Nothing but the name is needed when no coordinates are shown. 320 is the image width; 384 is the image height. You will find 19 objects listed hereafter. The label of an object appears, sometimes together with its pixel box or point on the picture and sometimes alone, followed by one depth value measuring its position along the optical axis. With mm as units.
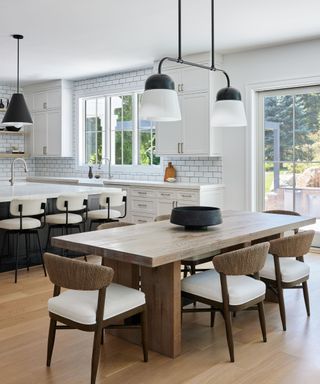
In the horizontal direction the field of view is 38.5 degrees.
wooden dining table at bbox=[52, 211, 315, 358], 2719
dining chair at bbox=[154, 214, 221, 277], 3746
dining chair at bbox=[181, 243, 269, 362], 2777
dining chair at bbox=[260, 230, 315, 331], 3273
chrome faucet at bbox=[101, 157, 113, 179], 8248
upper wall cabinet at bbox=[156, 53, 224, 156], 6535
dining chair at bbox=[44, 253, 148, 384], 2480
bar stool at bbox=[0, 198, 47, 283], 4766
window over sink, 7969
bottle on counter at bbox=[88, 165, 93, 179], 8211
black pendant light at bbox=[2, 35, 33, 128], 5863
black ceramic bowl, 3336
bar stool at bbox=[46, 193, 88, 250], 5113
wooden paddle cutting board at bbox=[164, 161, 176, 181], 7234
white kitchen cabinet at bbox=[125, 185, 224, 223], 6418
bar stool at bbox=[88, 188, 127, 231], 5469
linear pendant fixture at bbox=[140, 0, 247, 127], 3068
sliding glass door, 6031
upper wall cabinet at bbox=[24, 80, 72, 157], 8734
